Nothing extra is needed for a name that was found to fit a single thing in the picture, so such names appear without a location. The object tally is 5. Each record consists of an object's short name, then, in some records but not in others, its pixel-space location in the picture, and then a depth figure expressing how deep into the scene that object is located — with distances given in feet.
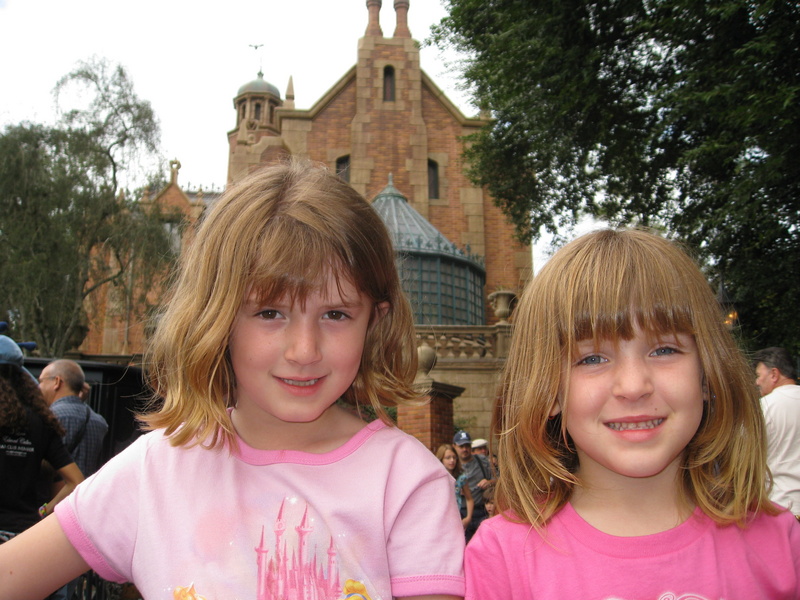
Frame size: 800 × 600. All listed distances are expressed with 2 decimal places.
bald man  16.55
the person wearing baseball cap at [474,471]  22.35
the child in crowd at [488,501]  20.05
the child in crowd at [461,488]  22.16
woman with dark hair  11.69
